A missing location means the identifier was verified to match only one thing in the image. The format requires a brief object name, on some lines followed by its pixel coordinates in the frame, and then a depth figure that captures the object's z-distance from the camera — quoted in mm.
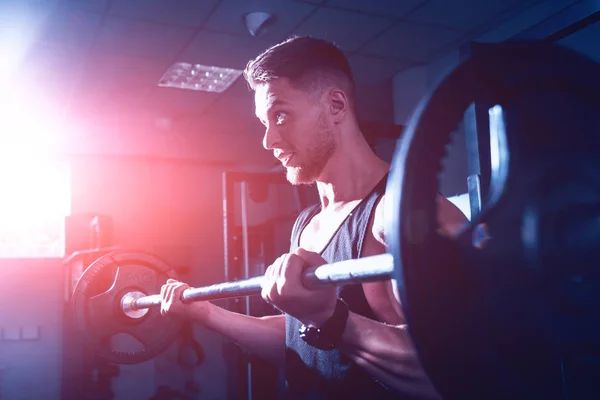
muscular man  862
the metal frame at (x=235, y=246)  2986
